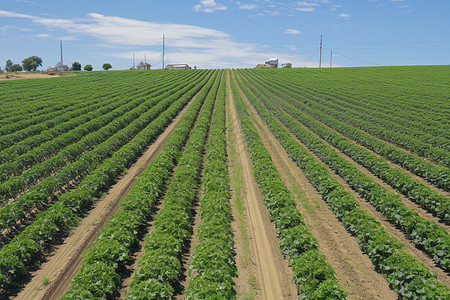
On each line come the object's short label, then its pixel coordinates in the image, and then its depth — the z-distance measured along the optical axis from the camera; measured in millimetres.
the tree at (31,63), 148775
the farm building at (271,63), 152875
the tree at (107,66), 152750
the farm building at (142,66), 160312
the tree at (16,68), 148250
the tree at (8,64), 168688
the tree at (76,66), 148375
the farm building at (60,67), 139875
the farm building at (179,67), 146000
